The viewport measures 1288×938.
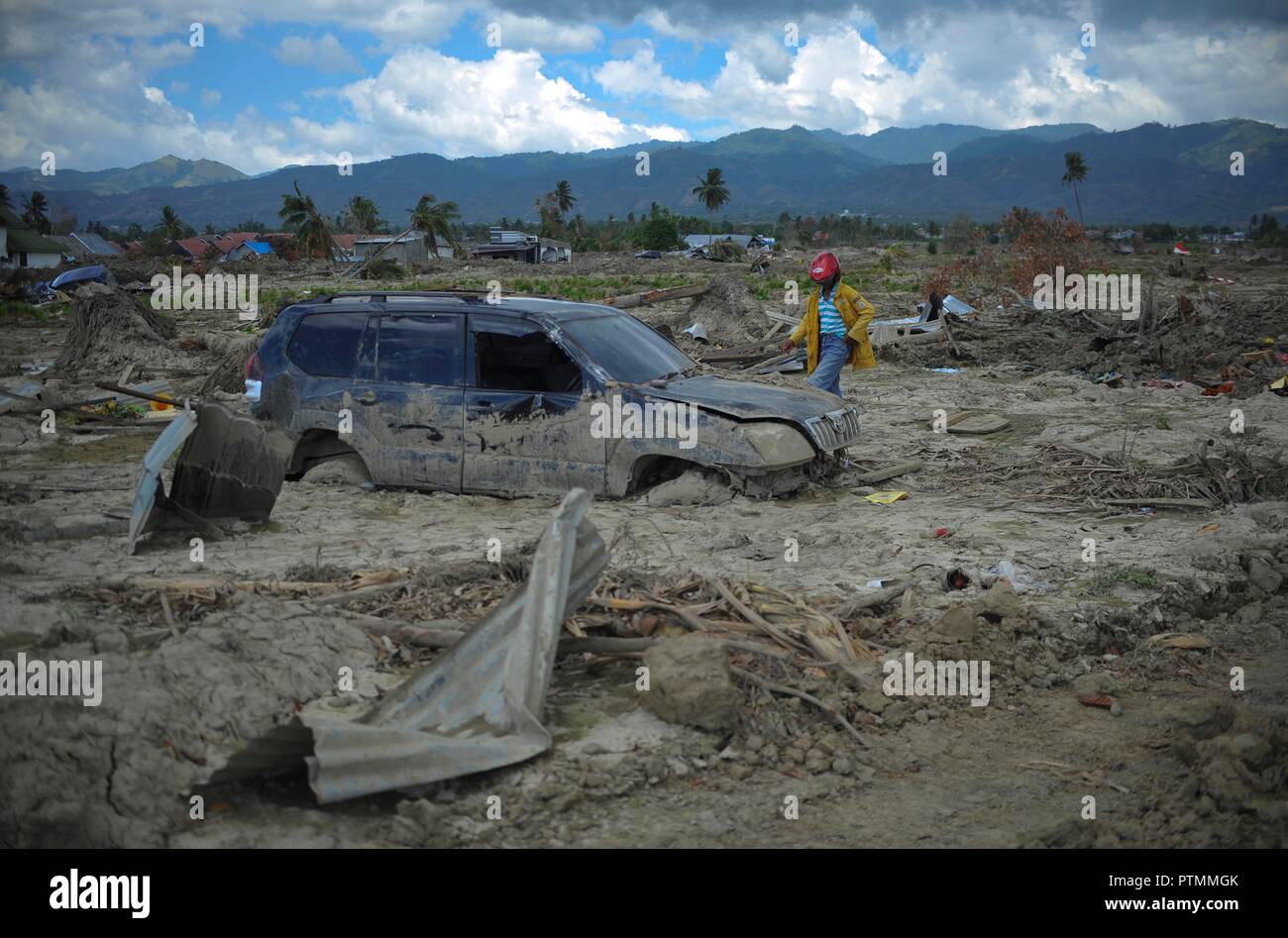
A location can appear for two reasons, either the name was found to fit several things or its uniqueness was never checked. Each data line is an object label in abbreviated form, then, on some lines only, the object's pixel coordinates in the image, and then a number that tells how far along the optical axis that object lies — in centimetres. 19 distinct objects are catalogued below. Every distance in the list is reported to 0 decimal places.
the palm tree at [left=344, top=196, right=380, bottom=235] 8906
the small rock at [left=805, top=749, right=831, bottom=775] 427
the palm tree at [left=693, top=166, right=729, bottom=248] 10272
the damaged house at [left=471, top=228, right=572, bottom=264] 6612
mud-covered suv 791
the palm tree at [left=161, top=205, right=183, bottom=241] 9362
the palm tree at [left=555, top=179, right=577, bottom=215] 10375
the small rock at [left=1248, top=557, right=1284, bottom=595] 642
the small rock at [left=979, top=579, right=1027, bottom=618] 564
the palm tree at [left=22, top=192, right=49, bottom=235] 9769
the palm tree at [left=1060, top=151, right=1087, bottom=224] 8156
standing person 994
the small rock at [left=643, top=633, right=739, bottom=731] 446
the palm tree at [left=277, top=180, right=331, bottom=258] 6197
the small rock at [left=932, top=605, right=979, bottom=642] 536
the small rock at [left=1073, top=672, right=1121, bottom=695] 509
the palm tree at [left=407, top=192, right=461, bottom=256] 6094
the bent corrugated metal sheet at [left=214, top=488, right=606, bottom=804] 373
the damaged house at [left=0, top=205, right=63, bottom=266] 6525
